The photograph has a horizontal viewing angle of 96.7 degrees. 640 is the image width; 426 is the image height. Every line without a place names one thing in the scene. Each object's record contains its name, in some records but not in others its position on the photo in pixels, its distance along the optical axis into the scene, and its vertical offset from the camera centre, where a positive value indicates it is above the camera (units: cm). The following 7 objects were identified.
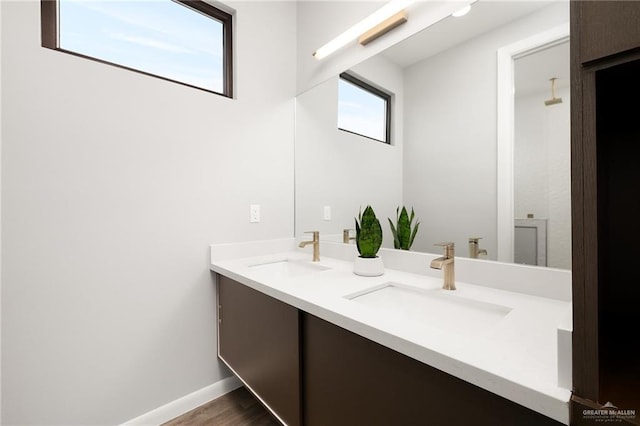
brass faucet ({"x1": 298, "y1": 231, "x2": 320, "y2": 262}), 161 -18
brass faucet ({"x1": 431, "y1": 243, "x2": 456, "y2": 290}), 100 -20
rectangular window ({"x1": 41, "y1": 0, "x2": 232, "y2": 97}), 119 +85
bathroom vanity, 50 -31
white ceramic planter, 119 -23
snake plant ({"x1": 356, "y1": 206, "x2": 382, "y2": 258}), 122 -10
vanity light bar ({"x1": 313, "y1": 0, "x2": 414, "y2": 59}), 125 +91
